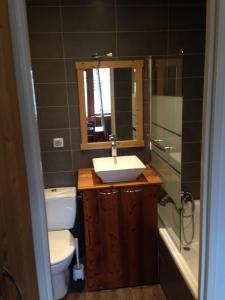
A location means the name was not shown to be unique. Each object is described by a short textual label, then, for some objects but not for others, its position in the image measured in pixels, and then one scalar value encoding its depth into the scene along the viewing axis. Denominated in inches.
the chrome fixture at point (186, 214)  91.3
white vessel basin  88.2
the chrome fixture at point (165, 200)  91.4
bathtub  69.5
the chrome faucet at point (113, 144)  104.3
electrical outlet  104.7
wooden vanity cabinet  89.9
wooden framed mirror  101.9
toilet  89.8
